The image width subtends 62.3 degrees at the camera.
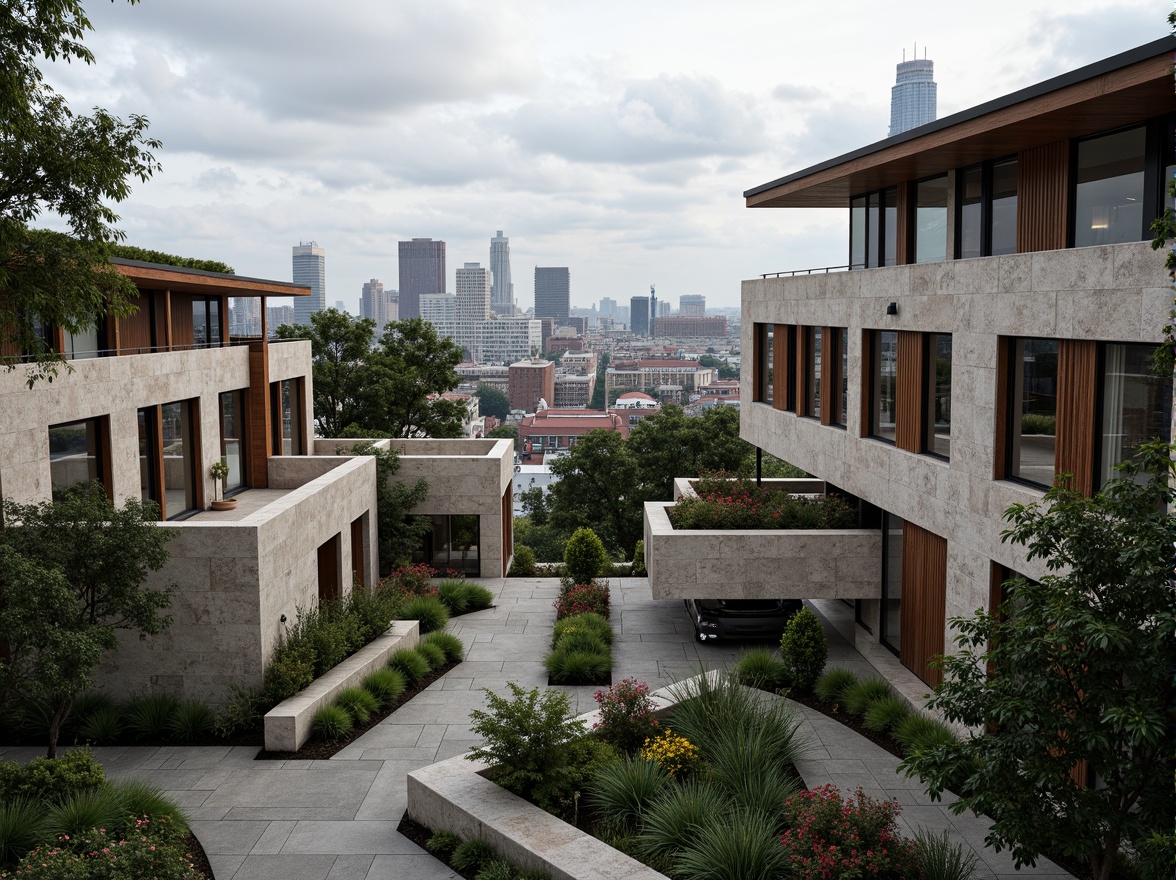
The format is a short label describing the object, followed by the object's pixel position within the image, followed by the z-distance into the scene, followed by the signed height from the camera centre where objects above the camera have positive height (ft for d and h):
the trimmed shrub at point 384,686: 51.03 -17.67
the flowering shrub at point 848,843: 29.04 -15.26
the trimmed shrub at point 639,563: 91.40 -20.12
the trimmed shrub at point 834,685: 50.16 -17.53
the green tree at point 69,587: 35.19 -9.00
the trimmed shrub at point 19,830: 31.65 -15.73
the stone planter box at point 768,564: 59.93 -13.32
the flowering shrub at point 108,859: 27.73 -15.07
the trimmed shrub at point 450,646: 59.77 -18.16
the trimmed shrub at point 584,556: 79.82 -16.99
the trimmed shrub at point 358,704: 47.98 -17.57
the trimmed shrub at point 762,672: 51.75 -17.27
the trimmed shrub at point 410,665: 54.65 -17.78
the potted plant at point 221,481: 67.30 -9.36
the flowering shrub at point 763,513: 63.72 -10.90
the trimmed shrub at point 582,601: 69.10 -18.19
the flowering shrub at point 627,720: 40.83 -15.63
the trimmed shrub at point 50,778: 34.22 -15.17
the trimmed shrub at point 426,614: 65.26 -17.73
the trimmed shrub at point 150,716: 45.39 -17.08
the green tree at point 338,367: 127.85 -2.23
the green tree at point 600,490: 129.08 -18.93
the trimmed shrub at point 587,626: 61.87 -17.95
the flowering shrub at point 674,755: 37.70 -15.81
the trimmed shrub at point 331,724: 46.09 -17.68
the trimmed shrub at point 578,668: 55.77 -18.36
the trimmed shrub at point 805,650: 51.75 -16.06
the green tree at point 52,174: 35.96 +6.74
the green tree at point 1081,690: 22.72 -8.32
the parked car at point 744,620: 62.49 -17.40
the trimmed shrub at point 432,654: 57.26 -17.89
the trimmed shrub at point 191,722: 45.50 -17.39
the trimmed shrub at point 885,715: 45.52 -17.28
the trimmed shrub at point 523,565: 92.73 -20.64
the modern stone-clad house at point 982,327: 35.73 +0.92
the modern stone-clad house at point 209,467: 46.01 -8.26
